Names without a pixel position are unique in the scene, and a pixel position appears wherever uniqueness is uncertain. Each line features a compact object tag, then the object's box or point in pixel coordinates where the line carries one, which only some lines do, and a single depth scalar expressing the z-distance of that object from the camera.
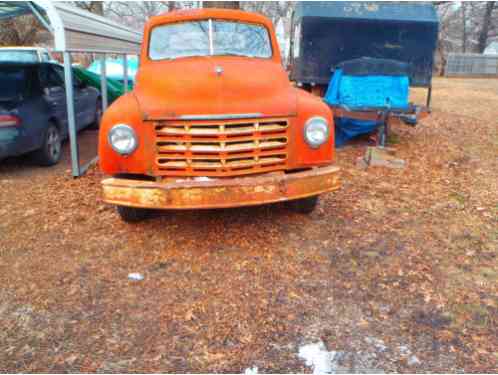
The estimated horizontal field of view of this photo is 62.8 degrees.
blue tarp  7.23
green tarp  9.73
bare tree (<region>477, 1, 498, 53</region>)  35.56
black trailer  7.77
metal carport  5.09
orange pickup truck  3.48
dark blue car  5.65
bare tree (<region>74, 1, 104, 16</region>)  21.27
